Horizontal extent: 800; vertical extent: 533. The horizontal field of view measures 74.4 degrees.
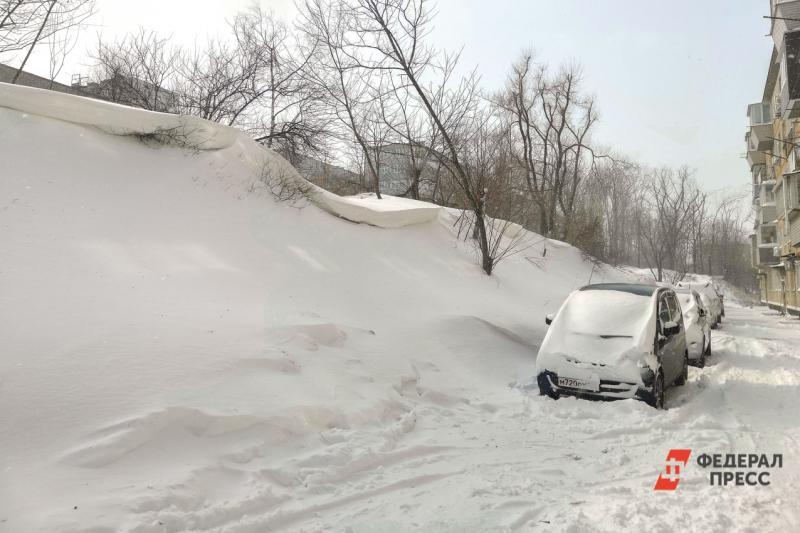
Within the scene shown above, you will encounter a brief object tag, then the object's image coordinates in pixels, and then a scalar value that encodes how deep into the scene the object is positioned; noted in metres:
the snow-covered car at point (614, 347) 6.47
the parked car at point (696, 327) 9.85
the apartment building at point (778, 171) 22.06
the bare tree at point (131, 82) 19.39
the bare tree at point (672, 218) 34.96
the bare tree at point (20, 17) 14.14
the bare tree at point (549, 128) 35.53
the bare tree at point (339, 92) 19.14
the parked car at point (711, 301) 17.34
